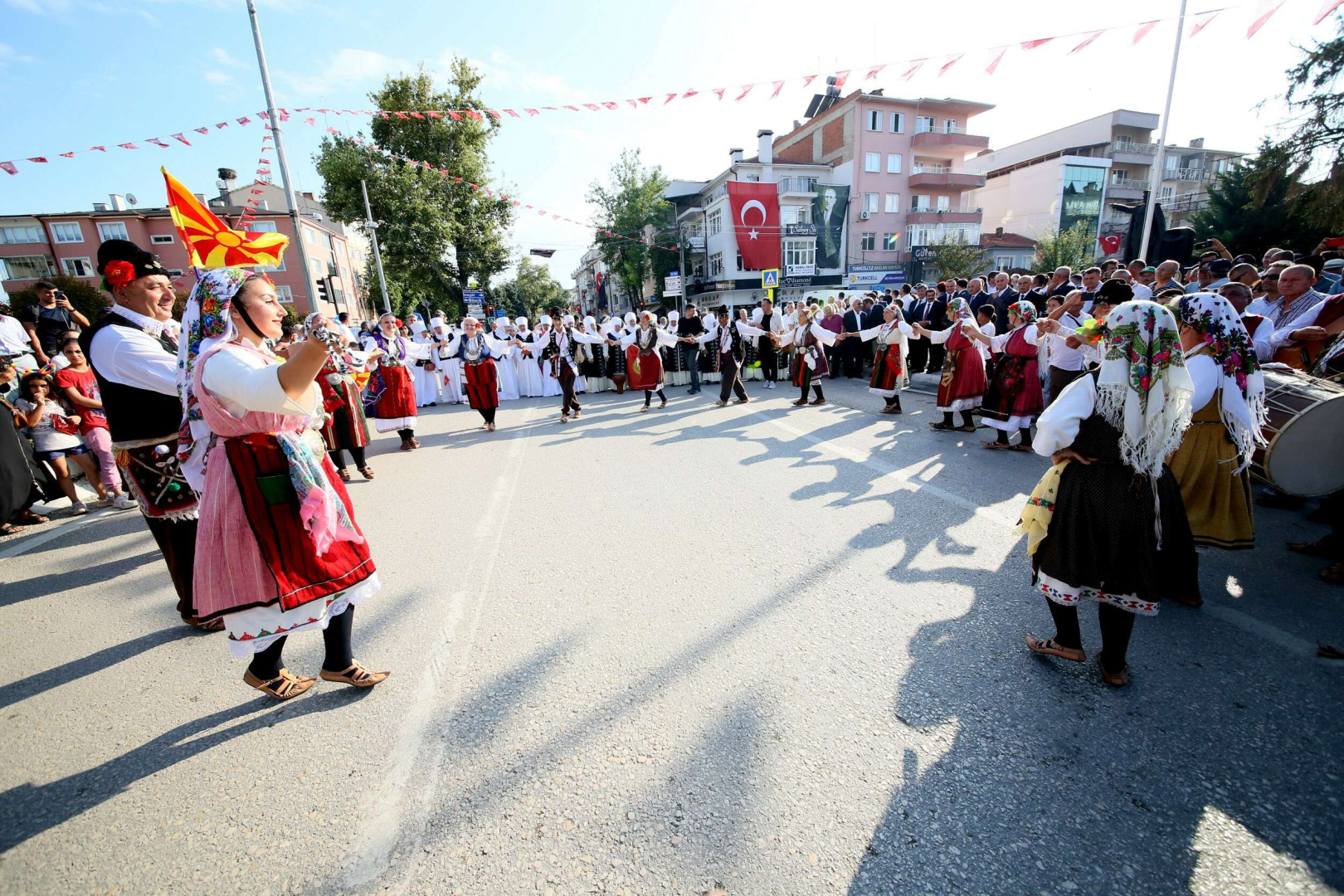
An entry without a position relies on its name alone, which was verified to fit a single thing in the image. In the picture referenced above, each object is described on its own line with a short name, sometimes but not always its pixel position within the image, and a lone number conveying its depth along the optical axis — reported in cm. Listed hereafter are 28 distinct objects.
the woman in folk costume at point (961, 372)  718
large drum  329
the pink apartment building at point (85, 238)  3900
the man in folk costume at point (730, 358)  1007
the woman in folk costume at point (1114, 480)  236
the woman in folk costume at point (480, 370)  884
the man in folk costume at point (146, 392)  290
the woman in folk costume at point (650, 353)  1028
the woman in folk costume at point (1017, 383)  625
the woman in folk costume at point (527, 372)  1397
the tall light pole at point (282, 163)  960
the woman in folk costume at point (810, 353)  930
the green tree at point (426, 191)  2720
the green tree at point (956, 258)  3409
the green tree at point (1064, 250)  3412
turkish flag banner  3312
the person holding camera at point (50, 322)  754
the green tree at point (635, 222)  4194
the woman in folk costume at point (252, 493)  223
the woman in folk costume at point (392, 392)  790
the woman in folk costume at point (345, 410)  600
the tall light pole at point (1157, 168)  1358
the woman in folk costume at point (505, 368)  1370
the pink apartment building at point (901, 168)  3616
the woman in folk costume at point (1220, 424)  307
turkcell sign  3715
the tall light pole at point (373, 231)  2416
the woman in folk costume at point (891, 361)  838
